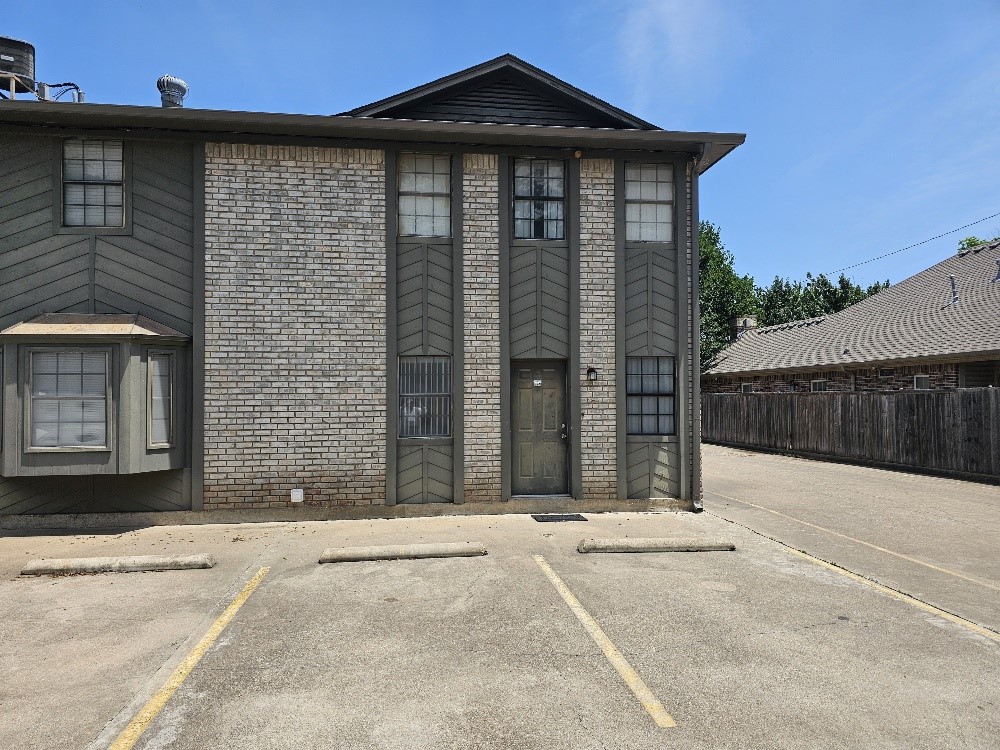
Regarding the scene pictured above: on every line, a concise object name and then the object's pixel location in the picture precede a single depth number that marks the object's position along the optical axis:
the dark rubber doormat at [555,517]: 9.23
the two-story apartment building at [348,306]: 8.64
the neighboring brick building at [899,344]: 15.96
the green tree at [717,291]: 34.44
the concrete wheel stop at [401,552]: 6.96
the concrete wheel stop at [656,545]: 7.34
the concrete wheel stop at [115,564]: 6.46
